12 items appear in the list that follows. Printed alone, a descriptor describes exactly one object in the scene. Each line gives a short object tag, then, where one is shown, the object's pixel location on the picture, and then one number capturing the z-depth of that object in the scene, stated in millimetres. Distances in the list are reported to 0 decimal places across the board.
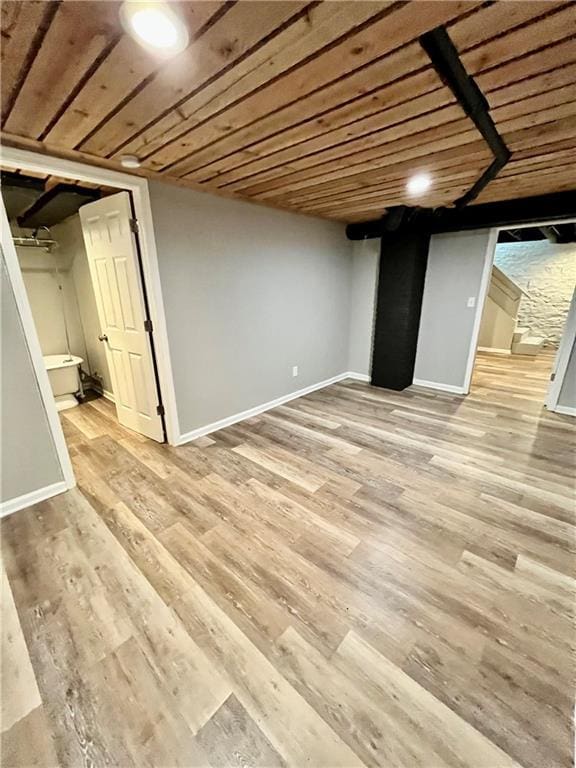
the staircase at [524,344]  6254
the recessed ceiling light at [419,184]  2408
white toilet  3781
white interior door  2602
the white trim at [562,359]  3377
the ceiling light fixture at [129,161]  2024
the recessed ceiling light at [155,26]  916
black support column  3975
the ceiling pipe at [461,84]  1055
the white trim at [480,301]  3705
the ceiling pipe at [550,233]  5338
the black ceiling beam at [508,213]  2859
